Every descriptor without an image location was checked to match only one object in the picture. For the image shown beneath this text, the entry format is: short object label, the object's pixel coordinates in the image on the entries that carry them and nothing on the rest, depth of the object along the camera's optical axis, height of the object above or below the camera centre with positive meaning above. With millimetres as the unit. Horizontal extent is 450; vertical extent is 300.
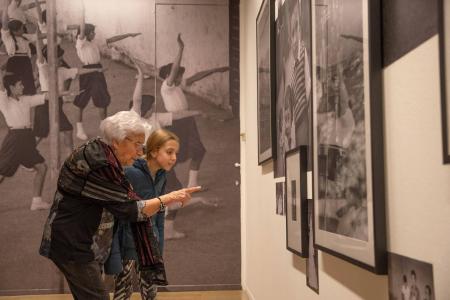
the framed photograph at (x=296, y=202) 2172 -104
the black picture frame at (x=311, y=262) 2037 -333
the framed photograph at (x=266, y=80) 3045 +612
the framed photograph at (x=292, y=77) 2178 +463
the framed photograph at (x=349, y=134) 1321 +125
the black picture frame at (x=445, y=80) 934 +171
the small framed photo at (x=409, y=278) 1071 -219
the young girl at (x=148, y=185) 2947 -38
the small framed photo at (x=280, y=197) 2764 -100
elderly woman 2176 -142
